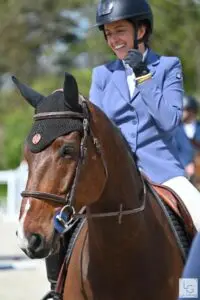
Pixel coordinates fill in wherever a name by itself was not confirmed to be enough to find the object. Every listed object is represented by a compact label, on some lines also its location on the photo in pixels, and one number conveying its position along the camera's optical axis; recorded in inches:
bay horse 415.2
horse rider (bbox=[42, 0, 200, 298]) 504.1
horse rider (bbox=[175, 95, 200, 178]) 1283.2
